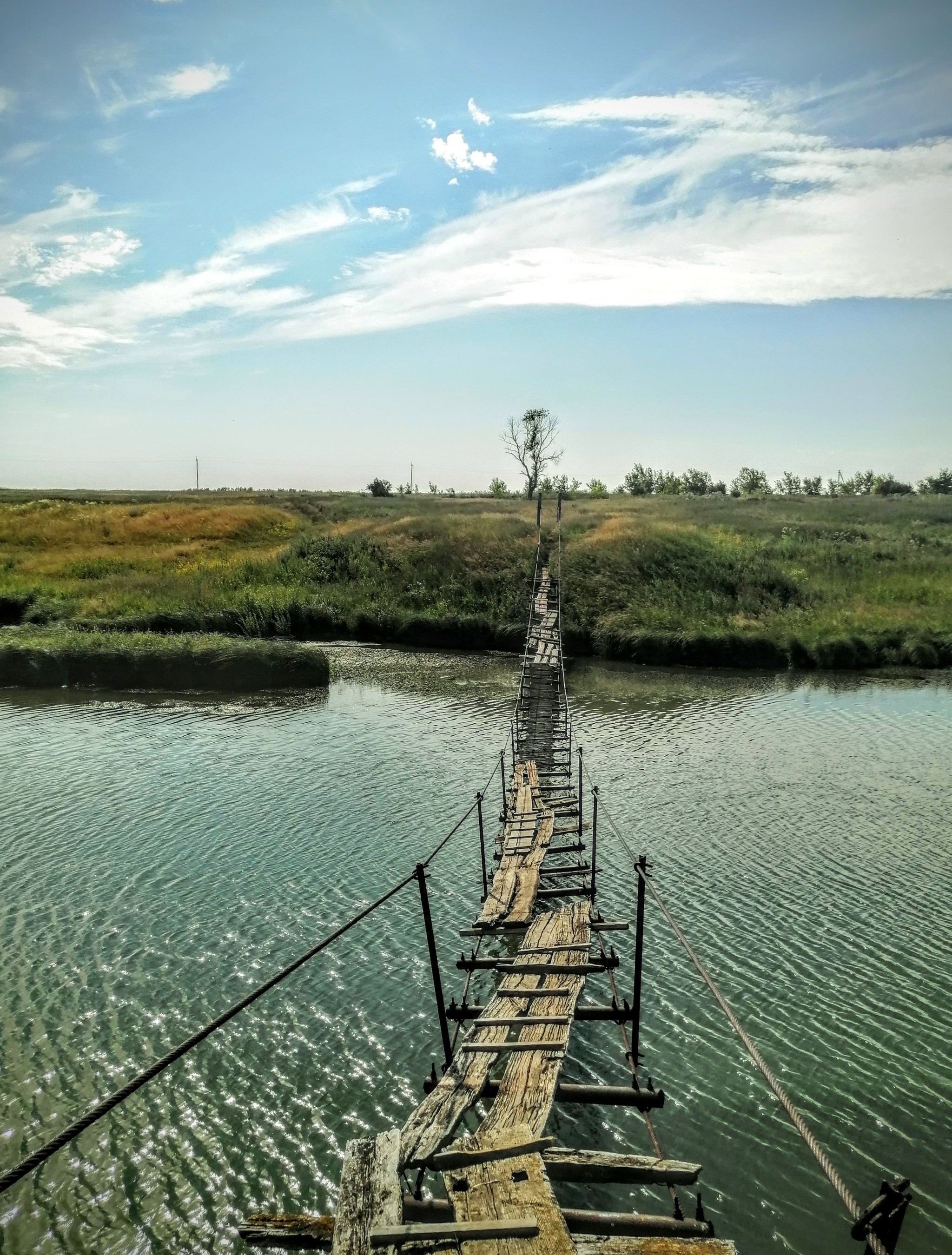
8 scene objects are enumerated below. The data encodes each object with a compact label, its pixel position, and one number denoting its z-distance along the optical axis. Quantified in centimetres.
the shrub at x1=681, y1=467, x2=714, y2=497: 11031
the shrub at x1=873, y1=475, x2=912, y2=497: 10794
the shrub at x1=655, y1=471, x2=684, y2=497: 10712
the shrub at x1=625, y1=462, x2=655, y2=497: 10844
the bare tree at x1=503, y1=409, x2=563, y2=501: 9456
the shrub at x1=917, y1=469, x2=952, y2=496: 11081
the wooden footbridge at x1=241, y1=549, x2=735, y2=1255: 452
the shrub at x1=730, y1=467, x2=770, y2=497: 10838
